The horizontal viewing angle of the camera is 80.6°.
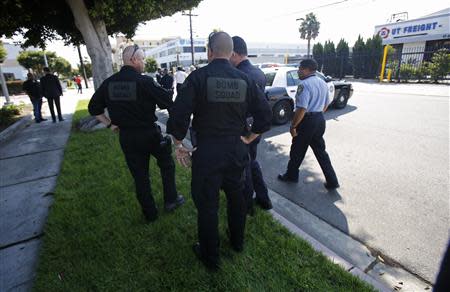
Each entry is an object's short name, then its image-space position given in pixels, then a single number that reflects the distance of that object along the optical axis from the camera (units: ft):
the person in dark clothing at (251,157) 9.98
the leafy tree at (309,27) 146.10
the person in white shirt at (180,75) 39.99
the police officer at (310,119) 11.93
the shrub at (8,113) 30.29
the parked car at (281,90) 24.82
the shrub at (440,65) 53.35
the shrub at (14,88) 88.49
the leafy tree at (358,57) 73.96
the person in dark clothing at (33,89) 30.50
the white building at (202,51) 228.63
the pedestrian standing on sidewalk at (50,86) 28.91
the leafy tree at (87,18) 23.47
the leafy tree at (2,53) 66.33
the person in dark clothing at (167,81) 39.49
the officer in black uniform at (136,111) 8.91
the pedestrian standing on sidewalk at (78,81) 75.40
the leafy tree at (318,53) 87.57
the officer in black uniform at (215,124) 6.69
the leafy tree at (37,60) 132.32
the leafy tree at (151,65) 197.26
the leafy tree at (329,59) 83.65
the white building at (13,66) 174.14
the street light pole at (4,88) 49.38
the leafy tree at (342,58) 80.02
